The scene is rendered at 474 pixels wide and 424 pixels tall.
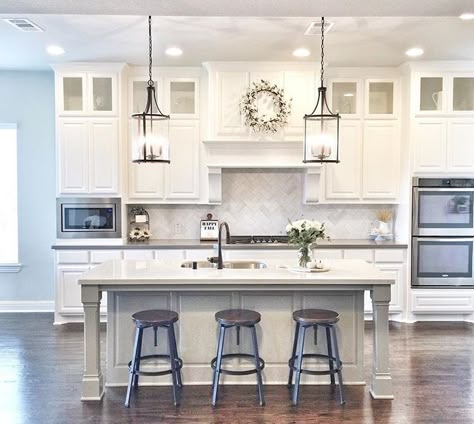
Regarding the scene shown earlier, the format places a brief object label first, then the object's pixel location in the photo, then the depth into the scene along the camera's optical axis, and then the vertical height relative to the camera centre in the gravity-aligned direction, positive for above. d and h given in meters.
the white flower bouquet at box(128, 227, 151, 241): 5.95 -0.54
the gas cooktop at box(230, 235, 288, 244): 5.93 -0.60
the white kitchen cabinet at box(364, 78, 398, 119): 5.89 +1.14
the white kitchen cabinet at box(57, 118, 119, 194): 5.68 +0.42
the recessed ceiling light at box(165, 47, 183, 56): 5.07 +1.50
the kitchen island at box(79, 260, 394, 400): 3.79 -1.01
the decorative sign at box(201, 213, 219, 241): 6.01 -0.48
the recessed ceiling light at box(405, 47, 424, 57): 5.11 +1.51
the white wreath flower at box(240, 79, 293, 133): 5.57 +0.95
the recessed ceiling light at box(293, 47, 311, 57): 5.15 +1.51
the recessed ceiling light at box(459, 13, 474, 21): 4.10 +1.49
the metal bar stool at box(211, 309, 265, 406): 3.44 -1.05
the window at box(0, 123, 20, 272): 6.21 -0.14
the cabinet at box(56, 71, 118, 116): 5.66 +1.14
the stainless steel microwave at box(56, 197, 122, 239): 5.72 -0.31
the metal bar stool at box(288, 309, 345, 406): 3.49 -1.16
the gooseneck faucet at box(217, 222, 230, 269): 3.80 -0.55
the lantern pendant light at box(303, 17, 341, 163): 3.77 +0.42
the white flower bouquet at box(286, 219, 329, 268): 3.71 -0.32
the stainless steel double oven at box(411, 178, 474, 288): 5.64 -0.45
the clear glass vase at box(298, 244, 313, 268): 3.82 -0.51
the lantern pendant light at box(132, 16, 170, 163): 3.63 +0.41
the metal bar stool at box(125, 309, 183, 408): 3.46 -1.11
